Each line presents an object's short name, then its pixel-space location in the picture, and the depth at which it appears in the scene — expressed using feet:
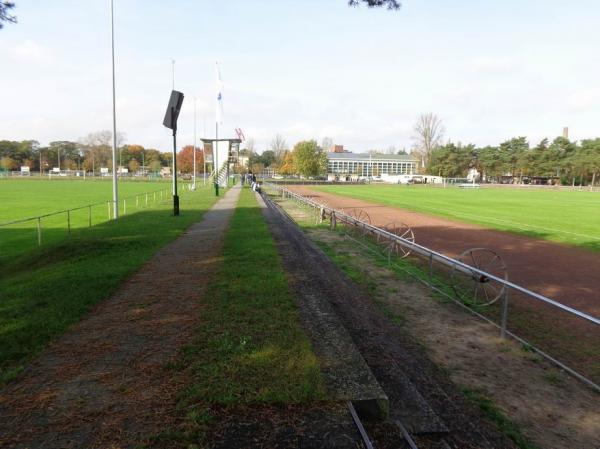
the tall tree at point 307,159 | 304.30
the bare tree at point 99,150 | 449.06
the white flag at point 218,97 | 147.02
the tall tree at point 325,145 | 466.70
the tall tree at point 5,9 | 27.12
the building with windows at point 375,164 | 503.20
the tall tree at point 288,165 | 358.02
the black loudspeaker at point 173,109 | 65.98
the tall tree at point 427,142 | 380.58
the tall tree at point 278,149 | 440.04
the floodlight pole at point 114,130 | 68.47
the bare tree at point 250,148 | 460.96
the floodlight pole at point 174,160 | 66.44
